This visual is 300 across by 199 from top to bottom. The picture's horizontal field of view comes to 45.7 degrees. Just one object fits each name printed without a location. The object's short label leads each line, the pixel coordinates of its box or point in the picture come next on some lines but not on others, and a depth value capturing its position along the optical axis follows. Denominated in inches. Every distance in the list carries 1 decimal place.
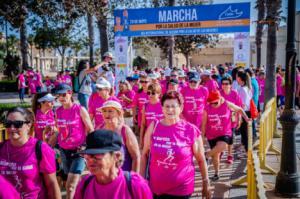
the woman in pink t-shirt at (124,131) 153.9
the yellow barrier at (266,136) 247.3
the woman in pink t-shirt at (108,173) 94.0
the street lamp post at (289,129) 216.5
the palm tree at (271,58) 473.4
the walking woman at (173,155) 143.1
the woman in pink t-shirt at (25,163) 123.6
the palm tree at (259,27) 734.5
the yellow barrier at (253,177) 120.8
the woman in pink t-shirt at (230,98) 286.4
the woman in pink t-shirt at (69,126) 200.4
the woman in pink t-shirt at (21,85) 802.2
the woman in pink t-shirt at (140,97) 319.6
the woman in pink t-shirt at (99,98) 254.6
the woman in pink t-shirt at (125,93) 406.8
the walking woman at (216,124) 248.2
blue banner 593.0
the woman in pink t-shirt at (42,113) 227.0
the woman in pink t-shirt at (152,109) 246.5
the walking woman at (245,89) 327.0
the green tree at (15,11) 673.6
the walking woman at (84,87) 383.6
